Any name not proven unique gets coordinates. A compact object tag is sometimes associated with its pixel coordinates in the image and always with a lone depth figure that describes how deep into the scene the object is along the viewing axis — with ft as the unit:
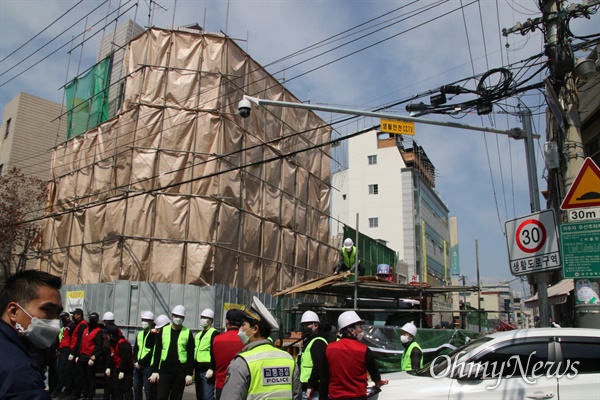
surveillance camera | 36.45
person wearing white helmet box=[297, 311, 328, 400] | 21.61
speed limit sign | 20.39
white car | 16.85
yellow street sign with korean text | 34.76
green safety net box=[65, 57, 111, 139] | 70.33
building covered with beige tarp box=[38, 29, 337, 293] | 55.98
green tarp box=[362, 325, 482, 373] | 31.83
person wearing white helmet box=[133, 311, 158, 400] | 28.45
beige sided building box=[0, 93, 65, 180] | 86.53
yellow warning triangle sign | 18.65
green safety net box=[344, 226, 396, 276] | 80.60
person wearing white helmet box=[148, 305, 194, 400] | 25.39
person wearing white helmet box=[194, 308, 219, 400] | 25.88
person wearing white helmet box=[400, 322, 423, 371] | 24.33
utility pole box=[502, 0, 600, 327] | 25.08
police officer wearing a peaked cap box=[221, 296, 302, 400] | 12.26
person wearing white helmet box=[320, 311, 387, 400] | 17.72
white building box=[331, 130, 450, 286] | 153.58
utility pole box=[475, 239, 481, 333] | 53.70
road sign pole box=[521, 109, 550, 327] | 21.44
